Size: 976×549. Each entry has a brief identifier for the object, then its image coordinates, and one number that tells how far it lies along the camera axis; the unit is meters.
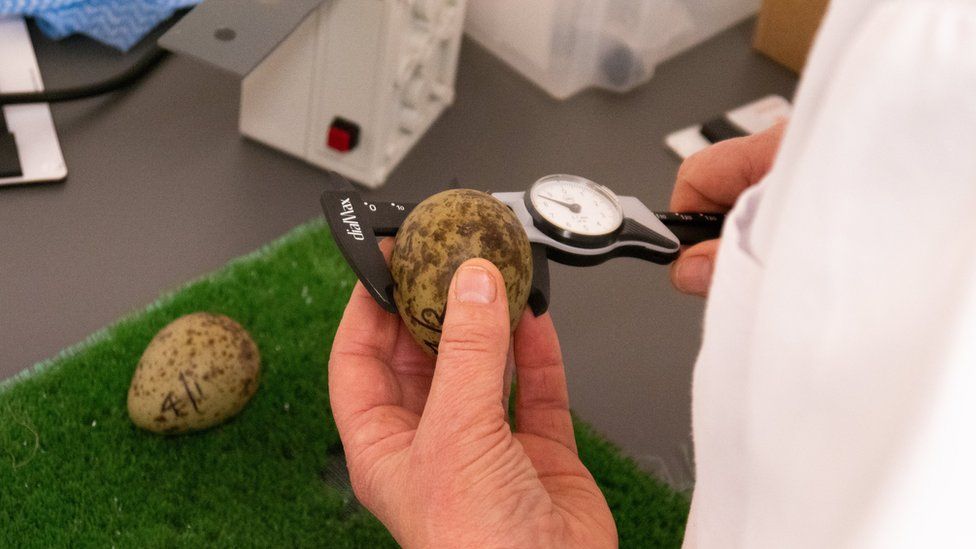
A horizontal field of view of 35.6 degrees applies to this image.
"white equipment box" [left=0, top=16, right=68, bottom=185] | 0.68
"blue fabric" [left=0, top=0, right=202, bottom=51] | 0.74
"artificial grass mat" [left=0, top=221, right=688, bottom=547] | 0.56
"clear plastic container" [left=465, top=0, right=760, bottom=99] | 0.78
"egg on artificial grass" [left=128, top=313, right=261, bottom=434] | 0.57
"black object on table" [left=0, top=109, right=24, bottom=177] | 0.67
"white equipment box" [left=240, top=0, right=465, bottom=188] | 0.67
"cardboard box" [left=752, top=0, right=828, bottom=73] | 0.81
